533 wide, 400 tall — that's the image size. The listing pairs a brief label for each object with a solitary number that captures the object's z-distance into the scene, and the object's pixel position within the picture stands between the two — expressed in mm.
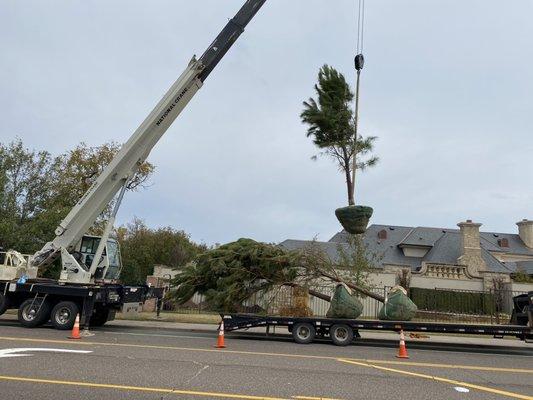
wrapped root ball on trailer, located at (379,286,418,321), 14336
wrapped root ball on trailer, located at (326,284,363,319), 14234
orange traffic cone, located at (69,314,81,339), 12258
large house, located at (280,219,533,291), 32281
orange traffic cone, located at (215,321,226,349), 11719
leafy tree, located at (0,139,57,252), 24766
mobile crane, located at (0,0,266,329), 14992
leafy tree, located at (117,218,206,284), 39594
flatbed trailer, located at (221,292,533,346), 13633
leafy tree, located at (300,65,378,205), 15234
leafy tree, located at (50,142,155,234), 30761
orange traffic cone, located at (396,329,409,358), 10941
